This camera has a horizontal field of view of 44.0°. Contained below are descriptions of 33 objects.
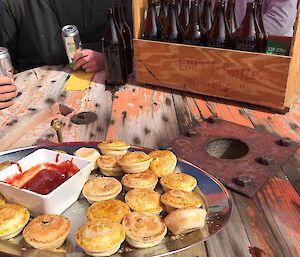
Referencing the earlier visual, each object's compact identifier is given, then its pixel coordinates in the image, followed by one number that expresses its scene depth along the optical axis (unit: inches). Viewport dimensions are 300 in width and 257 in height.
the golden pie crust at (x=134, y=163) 35.9
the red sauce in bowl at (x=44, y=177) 33.3
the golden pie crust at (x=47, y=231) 28.1
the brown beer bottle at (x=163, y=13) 68.7
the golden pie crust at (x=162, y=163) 36.5
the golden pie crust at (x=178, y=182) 34.1
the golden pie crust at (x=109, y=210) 30.7
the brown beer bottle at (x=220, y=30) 61.6
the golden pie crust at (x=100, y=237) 27.5
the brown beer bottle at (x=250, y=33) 60.3
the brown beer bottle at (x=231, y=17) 63.1
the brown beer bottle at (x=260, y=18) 60.1
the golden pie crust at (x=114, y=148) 39.4
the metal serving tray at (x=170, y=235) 28.1
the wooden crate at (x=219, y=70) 54.0
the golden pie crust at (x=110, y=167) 37.2
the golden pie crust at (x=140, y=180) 34.4
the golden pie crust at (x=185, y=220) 29.2
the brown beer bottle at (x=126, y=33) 71.1
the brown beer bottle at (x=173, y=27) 66.1
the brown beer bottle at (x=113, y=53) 66.2
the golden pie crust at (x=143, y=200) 31.9
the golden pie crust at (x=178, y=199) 31.5
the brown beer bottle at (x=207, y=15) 66.1
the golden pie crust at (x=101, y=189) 33.3
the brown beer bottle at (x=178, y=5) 68.6
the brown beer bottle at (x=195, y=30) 63.5
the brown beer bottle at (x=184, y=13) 68.4
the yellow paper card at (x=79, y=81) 67.1
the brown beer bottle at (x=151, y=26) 67.4
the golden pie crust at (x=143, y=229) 28.3
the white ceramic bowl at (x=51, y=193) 31.0
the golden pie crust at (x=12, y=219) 29.3
